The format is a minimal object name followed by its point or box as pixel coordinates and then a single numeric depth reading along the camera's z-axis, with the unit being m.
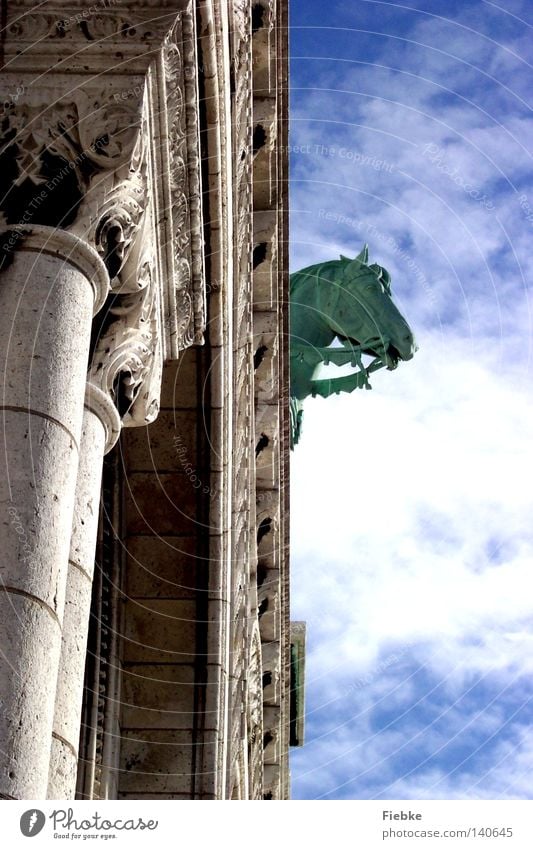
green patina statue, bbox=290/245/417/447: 22.70
